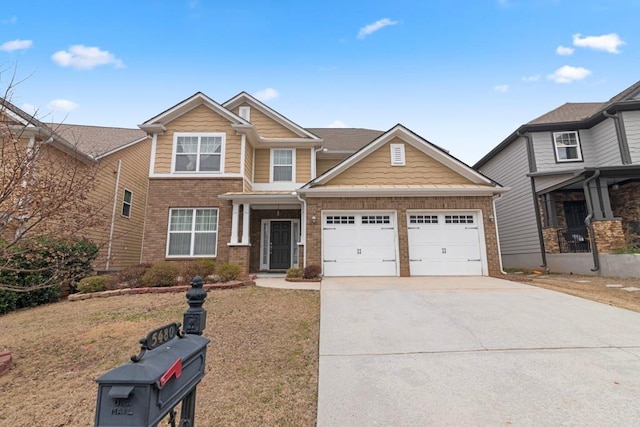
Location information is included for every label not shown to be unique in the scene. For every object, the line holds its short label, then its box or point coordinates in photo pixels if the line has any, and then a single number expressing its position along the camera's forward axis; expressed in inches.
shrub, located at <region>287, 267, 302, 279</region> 379.7
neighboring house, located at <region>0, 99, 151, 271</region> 464.8
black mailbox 43.9
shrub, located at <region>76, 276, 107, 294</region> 318.3
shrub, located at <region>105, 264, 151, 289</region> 330.0
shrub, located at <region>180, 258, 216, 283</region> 340.2
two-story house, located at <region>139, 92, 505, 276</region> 409.4
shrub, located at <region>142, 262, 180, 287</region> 331.0
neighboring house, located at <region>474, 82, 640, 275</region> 416.5
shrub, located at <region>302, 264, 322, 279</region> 374.9
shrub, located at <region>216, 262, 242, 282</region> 352.8
